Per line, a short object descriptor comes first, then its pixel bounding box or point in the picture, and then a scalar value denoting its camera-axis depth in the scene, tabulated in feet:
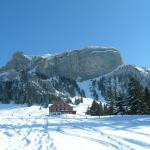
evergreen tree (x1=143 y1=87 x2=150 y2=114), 125.28
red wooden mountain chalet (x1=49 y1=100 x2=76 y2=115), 289.36
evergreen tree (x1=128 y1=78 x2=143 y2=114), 127.57
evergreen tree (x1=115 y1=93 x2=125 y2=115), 144.55
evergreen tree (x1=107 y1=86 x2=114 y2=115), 173.12
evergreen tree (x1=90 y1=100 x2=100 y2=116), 201.78
